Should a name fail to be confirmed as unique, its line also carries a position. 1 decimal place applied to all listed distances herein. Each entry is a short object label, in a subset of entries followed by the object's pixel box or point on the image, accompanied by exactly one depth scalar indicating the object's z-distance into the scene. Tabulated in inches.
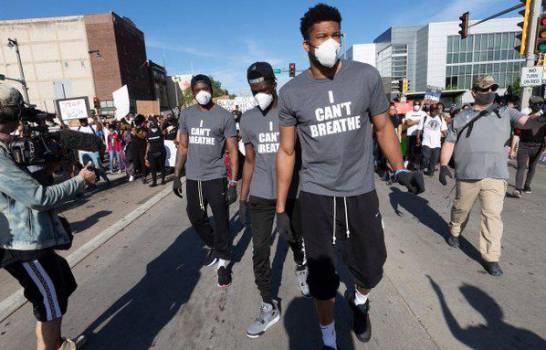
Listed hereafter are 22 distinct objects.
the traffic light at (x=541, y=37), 395.9
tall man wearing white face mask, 82.6
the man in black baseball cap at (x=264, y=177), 112.5
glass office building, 2198.6
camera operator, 72.1
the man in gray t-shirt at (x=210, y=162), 141.6
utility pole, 407.1
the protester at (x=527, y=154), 250.9
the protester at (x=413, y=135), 385.1
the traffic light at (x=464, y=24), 567.5
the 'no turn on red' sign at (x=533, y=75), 406.9
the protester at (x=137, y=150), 388.8
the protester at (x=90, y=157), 363.9
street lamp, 828.7
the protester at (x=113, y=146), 465.1
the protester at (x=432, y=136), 345.7
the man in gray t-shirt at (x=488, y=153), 135.8
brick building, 1749.5
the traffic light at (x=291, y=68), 980.4
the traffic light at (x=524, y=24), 412.2
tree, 3484.0
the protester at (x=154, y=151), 368.8
